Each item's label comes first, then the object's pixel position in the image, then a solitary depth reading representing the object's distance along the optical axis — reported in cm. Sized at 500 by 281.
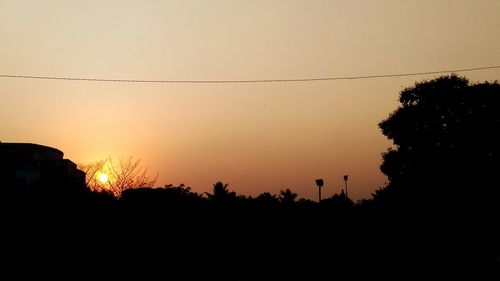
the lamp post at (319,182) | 3105
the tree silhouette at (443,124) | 3098
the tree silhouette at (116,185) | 4423
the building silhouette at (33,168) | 1793
